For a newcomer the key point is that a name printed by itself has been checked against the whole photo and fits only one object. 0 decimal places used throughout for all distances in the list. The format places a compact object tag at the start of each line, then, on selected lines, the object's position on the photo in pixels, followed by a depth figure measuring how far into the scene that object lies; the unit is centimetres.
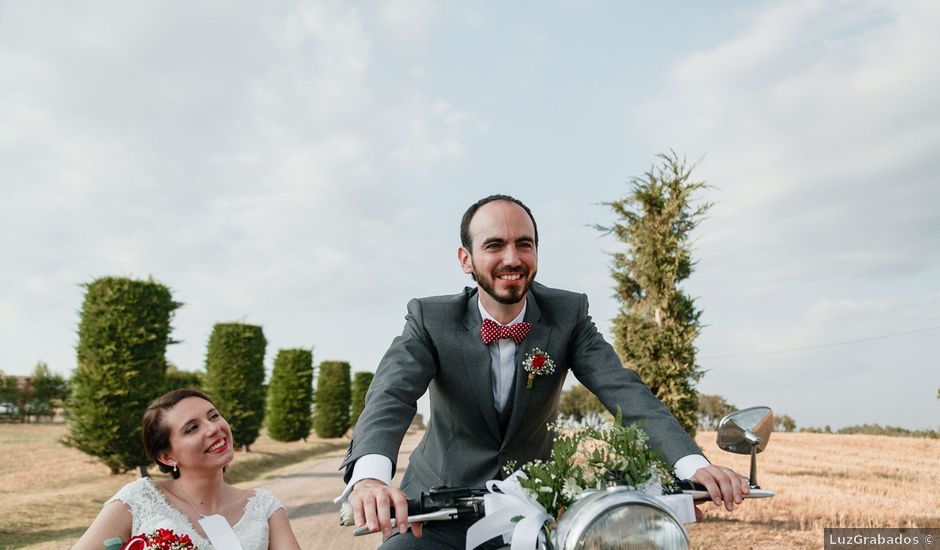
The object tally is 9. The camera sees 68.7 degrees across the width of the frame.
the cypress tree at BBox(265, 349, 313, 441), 2730
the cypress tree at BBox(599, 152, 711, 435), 1061
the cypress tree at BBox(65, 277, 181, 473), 1489
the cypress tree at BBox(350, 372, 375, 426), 3758
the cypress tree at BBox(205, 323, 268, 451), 2089
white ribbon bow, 180
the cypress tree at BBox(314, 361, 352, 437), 3200
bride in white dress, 326
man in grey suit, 262
